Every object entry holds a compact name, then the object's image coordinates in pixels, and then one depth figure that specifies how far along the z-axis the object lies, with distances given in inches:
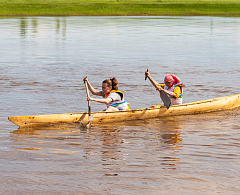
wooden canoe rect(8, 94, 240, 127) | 420.5
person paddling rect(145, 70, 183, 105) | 481.7
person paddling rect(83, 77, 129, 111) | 448.8
